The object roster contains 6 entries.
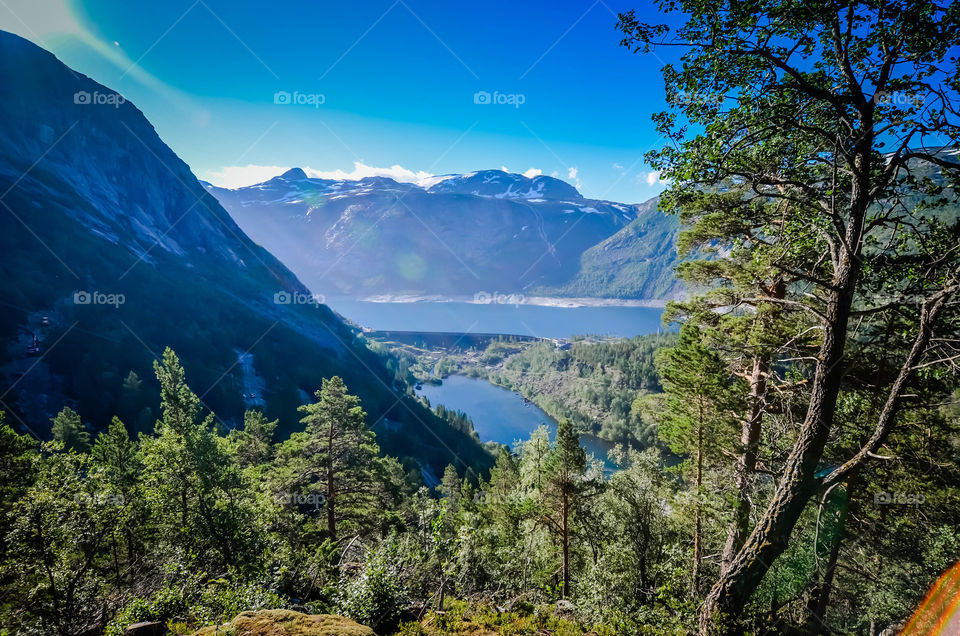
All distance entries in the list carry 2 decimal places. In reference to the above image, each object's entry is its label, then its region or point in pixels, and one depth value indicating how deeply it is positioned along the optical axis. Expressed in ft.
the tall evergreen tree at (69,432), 108.78
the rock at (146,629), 20.22
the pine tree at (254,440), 102.63
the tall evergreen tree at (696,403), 35.37
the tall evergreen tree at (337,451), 57.98
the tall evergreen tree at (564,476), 48.01
